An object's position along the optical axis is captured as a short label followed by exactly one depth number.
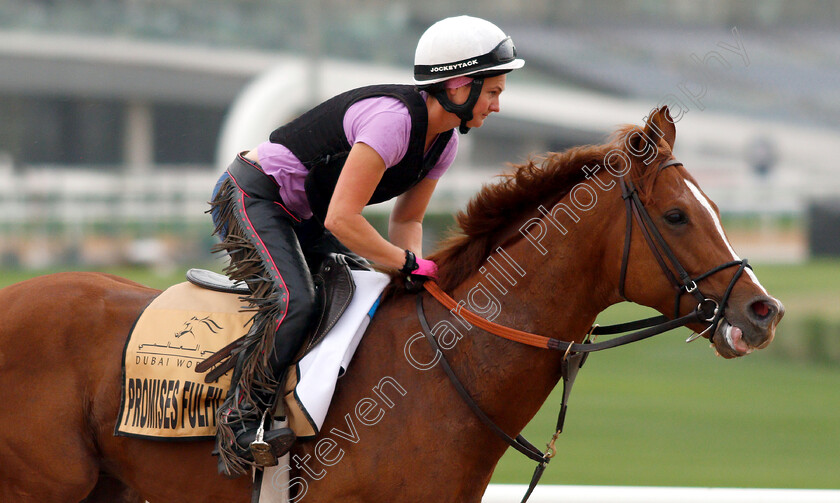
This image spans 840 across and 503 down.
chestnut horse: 6.04
